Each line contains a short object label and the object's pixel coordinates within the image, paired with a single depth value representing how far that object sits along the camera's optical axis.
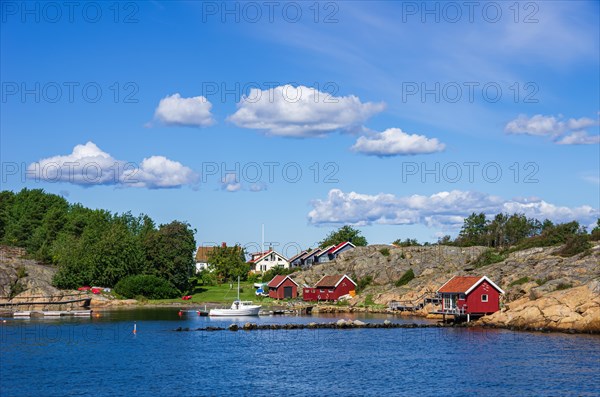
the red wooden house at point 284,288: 135.00
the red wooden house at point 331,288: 125.06
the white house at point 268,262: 189.88
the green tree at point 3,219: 193.88
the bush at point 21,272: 129.50
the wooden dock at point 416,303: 109.31
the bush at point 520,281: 98.06
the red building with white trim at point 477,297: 90.38
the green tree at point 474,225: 174.65
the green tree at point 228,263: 158.88
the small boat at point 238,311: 107.75
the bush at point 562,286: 88.12
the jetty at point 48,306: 112.56
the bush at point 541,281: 93.74
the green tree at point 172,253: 139.62
